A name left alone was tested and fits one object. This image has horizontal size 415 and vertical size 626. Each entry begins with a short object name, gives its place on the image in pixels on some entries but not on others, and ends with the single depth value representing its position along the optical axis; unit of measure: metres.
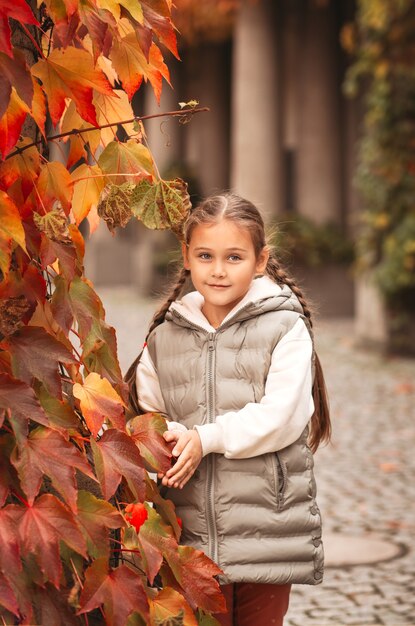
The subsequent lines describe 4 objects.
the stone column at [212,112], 19.78
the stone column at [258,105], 15.23
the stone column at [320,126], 15.76
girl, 2.49
